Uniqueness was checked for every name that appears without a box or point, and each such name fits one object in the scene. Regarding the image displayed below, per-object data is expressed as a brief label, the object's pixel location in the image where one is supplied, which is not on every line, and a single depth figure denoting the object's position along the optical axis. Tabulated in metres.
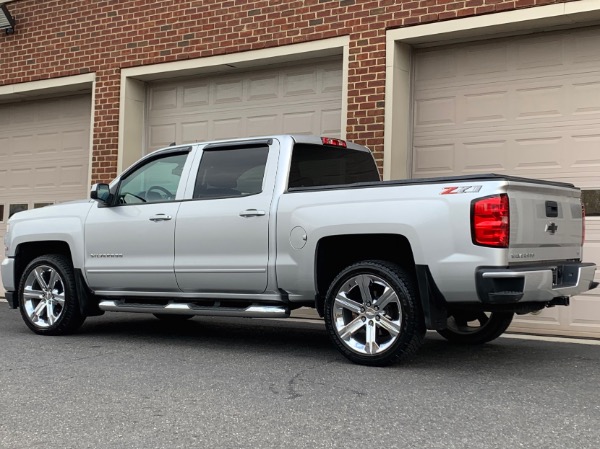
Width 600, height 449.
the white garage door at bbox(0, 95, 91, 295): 12.62
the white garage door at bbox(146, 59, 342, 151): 10.26
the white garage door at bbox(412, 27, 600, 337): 8.40
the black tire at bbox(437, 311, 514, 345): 6.96
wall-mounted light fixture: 13.02
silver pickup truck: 5.43
